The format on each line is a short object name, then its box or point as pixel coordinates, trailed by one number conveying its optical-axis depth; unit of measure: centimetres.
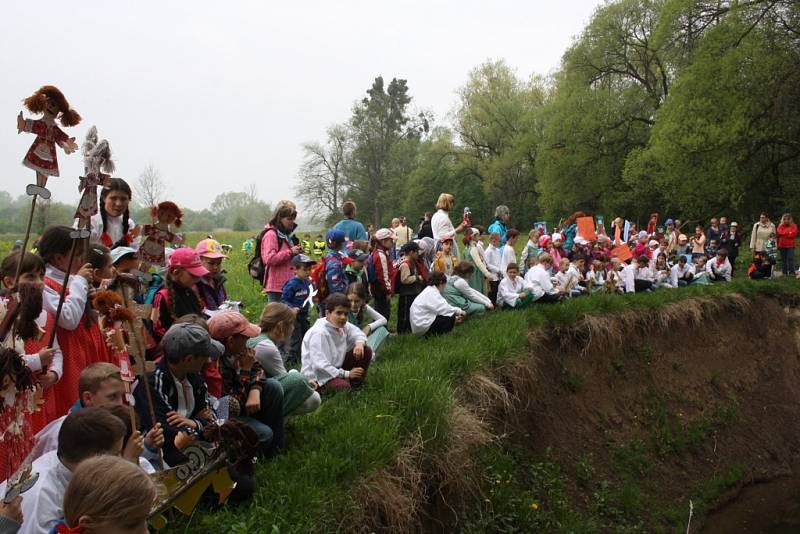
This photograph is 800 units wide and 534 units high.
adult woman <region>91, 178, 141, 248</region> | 489
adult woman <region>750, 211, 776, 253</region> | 1795
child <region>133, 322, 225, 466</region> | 396
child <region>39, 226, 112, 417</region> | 389
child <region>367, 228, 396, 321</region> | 891
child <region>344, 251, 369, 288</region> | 891
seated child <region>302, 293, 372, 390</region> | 617
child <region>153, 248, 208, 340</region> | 514
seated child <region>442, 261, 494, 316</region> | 970
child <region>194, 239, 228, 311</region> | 582
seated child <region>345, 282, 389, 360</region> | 756
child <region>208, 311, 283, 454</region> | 464
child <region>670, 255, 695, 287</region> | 1617
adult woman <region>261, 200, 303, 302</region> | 746
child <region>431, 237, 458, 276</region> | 1008
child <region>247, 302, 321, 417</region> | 515
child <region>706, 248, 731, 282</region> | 1705
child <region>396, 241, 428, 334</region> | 921
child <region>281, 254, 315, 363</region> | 752
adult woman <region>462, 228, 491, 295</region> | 1109
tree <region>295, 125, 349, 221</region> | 5325
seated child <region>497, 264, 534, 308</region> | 1095
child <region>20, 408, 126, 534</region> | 291
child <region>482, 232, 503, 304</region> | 1141
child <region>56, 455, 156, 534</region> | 233
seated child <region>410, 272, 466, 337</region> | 871
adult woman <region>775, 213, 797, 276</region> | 1733
